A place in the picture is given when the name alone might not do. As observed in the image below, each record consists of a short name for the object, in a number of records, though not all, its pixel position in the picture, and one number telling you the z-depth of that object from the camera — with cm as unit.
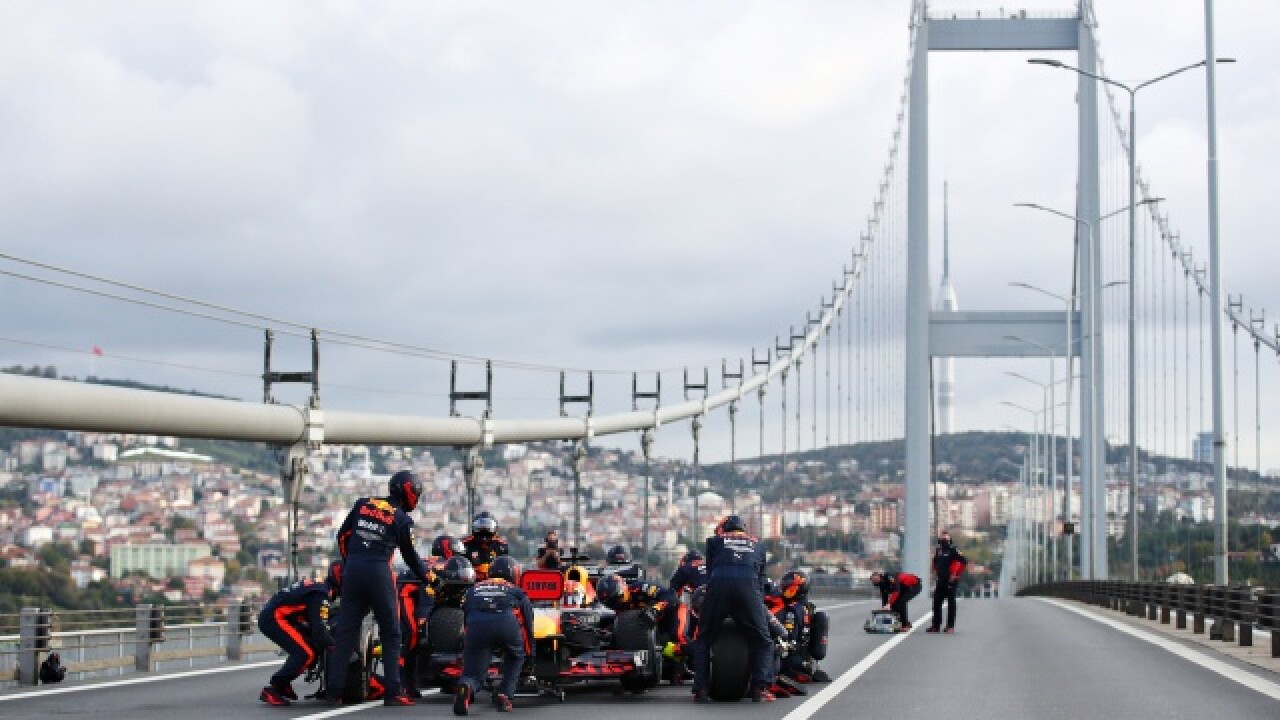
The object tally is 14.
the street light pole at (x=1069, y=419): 8619
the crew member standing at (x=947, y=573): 3647
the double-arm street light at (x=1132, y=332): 5312
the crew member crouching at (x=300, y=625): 1912
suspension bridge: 2028
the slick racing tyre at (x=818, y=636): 2255
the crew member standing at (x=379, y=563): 1828
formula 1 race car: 1956
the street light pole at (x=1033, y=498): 12749
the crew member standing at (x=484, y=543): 2197
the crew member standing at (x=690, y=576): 2145
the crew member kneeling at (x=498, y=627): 1797
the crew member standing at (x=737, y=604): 1945
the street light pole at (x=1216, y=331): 4081
